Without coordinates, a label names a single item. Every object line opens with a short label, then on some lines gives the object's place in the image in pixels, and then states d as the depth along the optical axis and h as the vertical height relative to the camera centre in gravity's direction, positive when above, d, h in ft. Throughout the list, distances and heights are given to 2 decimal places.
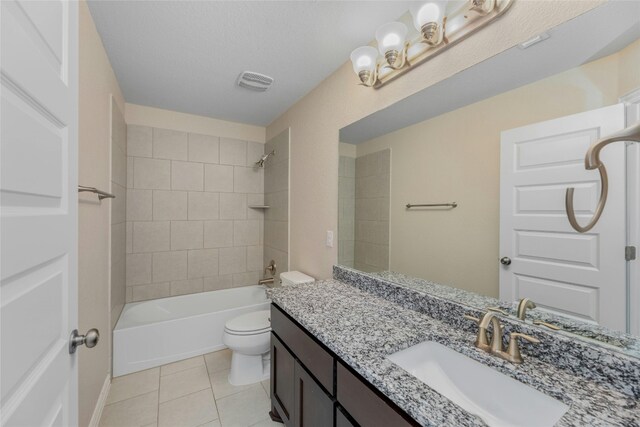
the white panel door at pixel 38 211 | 1.58 +0.01
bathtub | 6.84 -3.42
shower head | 9.87 +2.09
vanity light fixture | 3.35 +2.69
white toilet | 6.33 -3.36
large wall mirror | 2.43 +0.40
